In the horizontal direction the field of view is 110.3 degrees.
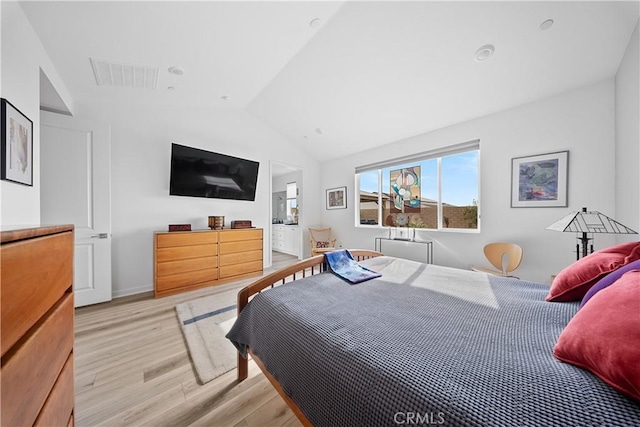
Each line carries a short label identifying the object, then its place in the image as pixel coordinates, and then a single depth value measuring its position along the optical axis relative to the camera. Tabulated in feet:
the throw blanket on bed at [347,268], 5.69
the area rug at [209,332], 5.46
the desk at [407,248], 12.03
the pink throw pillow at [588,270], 3.64
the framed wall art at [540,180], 8.22
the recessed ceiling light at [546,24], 6.09
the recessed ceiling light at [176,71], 8.17
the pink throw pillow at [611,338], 1.88
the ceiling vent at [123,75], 7.51
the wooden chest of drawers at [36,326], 1.41
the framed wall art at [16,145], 4.44
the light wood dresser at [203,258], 9.91
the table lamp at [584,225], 6.07
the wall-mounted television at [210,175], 11.07
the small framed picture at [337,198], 16.51
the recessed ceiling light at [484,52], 7.09
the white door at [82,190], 7.95
